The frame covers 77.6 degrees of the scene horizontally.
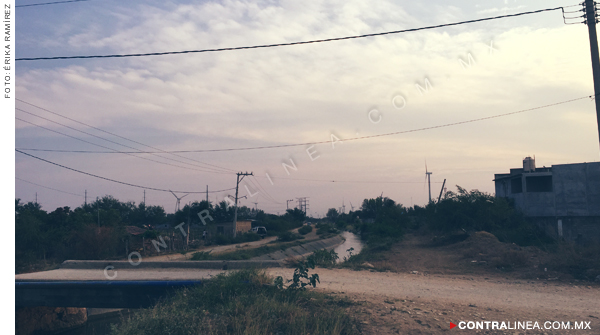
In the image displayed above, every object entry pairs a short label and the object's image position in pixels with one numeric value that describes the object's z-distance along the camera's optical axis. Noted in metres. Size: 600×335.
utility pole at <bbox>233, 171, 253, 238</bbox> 51.81
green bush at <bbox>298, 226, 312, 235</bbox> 70.86
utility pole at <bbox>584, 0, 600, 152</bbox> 13.62
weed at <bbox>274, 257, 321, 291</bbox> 9.31
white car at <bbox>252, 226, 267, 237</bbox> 58.28
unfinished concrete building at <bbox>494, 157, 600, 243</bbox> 24.25
